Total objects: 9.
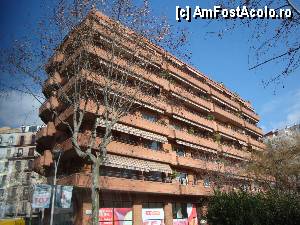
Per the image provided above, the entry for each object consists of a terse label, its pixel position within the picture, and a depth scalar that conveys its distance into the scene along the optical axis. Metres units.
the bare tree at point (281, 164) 31.83
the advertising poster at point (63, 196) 20.64
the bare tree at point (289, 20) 6.42
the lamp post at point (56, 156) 19.43
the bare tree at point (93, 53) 14.78
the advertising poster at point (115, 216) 22.81
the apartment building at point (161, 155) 23.45
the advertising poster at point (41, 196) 18.71
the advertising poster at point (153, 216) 25.96
